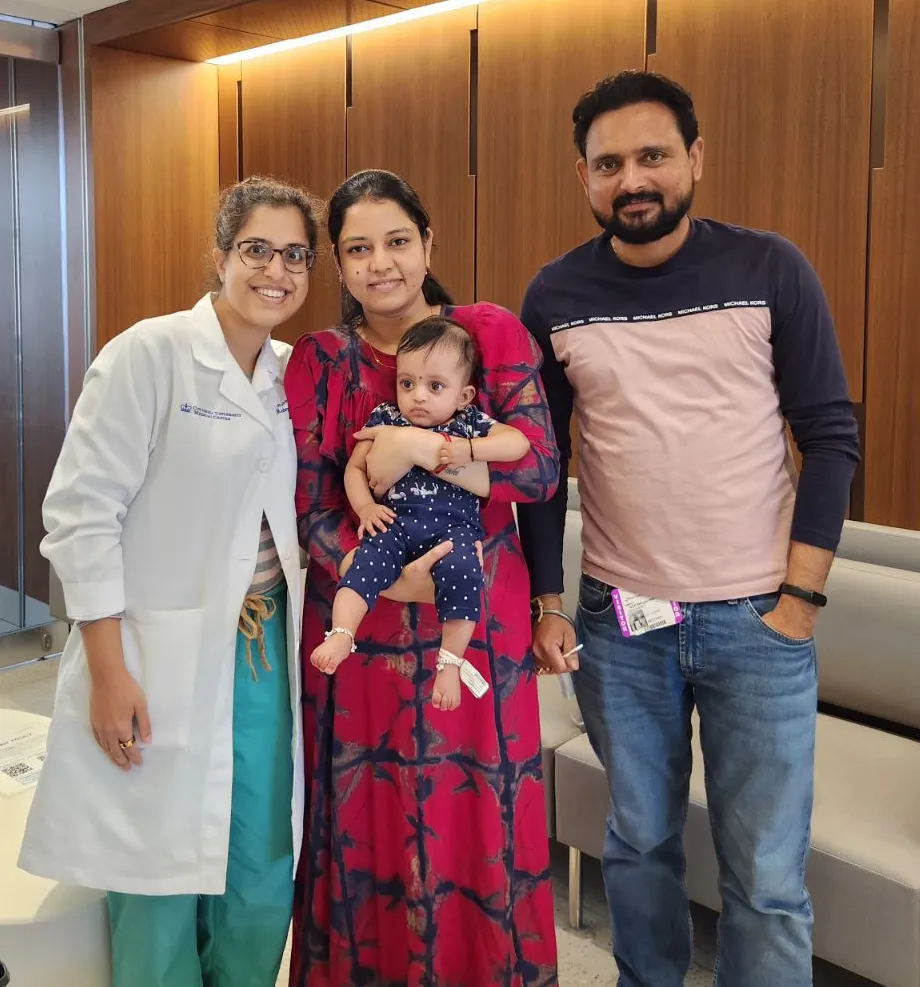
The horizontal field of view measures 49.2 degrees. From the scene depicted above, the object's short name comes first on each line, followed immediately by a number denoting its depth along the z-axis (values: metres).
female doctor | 1.63
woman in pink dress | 1.73
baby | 1.61
